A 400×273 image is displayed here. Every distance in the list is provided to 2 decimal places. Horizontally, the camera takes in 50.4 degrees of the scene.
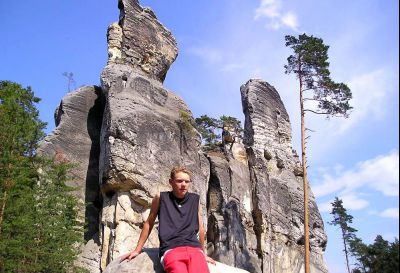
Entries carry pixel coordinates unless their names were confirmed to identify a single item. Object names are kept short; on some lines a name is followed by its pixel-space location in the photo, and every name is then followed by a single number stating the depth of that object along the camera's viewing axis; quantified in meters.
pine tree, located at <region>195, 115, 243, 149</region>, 29.60
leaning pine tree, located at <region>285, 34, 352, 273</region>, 19.53
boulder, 4.93
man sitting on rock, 4.54
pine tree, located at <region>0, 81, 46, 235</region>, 14.36
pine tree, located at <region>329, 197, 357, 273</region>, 39.09
